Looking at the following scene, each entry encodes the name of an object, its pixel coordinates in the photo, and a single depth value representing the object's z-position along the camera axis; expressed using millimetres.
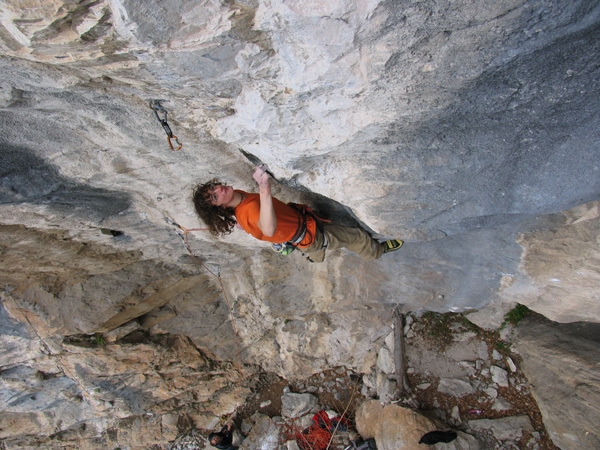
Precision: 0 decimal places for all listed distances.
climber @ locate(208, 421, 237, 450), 6352
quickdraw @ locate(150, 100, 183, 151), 2336
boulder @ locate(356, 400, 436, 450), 4838
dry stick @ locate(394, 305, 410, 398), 5375
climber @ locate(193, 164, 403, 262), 2738
